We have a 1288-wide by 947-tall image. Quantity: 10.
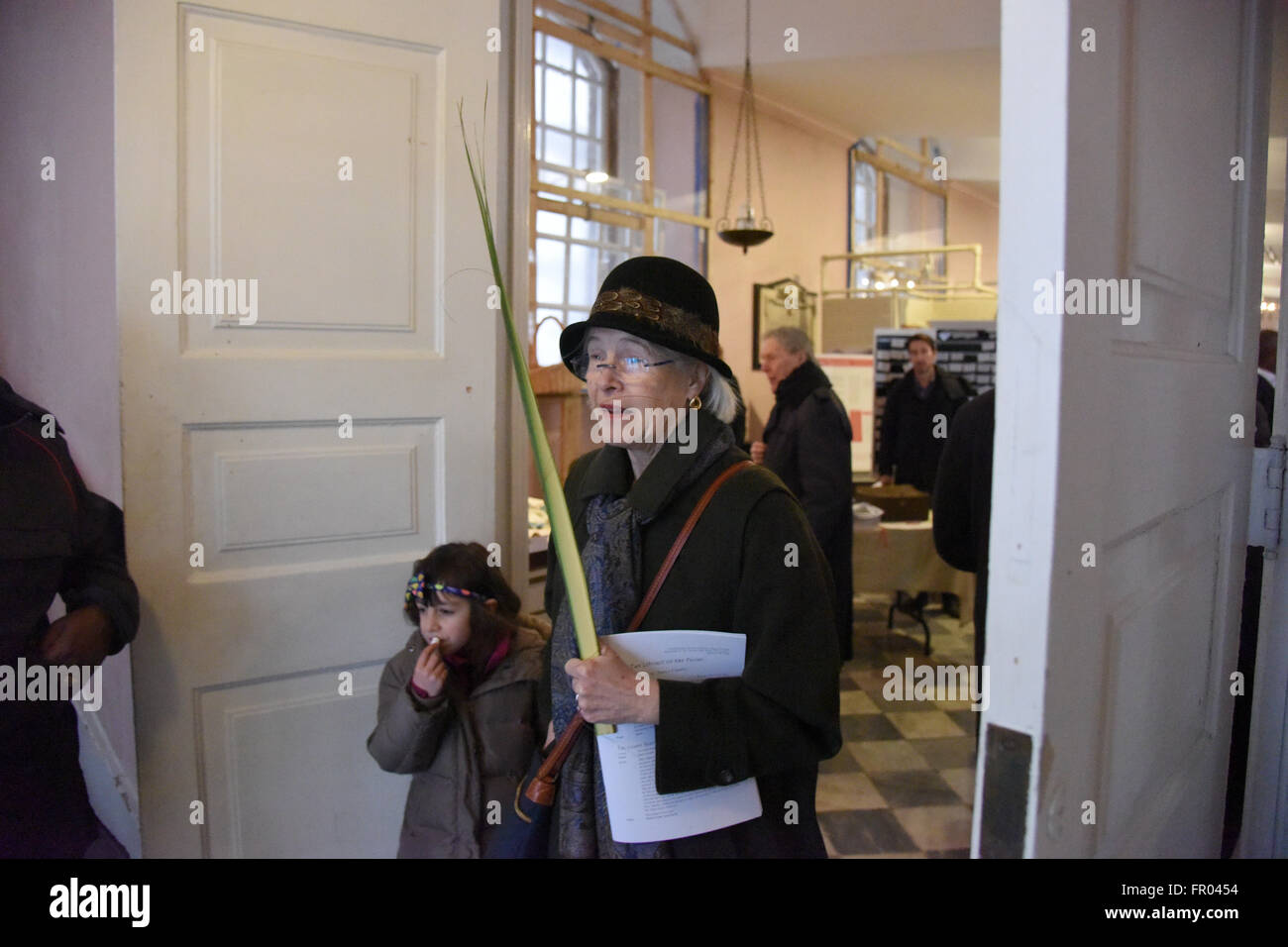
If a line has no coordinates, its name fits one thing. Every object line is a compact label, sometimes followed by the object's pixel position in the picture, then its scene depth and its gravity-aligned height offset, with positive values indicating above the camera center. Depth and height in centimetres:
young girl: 154 -57
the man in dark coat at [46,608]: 137 -35
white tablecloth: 423 -76
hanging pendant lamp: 536 +156
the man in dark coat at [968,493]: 256 -25
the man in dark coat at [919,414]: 503 +2
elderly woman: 107 -25
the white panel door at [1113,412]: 68 +1
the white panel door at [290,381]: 152 +6
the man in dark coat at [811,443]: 358 -12
